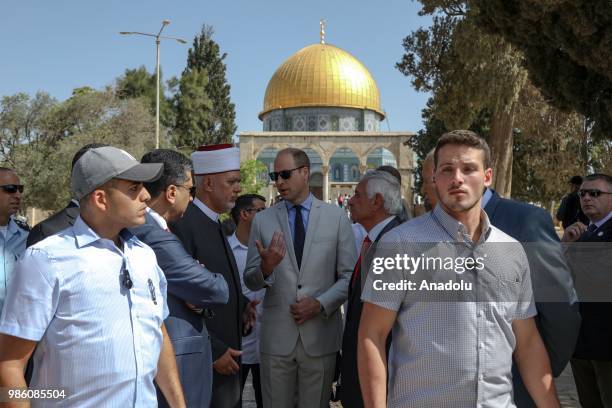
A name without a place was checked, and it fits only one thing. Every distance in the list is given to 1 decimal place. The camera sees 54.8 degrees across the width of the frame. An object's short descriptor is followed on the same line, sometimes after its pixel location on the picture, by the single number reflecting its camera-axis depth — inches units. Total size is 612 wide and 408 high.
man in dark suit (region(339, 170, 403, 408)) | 127.7
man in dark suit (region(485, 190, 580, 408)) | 99.6
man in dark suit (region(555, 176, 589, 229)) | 274.7
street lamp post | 796.0
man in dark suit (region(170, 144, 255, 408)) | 134.8
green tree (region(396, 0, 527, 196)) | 506.0
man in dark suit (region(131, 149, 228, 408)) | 112.8
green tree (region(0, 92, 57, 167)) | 1009.5
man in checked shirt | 86.0
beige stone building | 1923.0
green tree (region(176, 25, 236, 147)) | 1379.9
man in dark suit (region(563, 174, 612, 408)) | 152.6
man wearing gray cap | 81.2
